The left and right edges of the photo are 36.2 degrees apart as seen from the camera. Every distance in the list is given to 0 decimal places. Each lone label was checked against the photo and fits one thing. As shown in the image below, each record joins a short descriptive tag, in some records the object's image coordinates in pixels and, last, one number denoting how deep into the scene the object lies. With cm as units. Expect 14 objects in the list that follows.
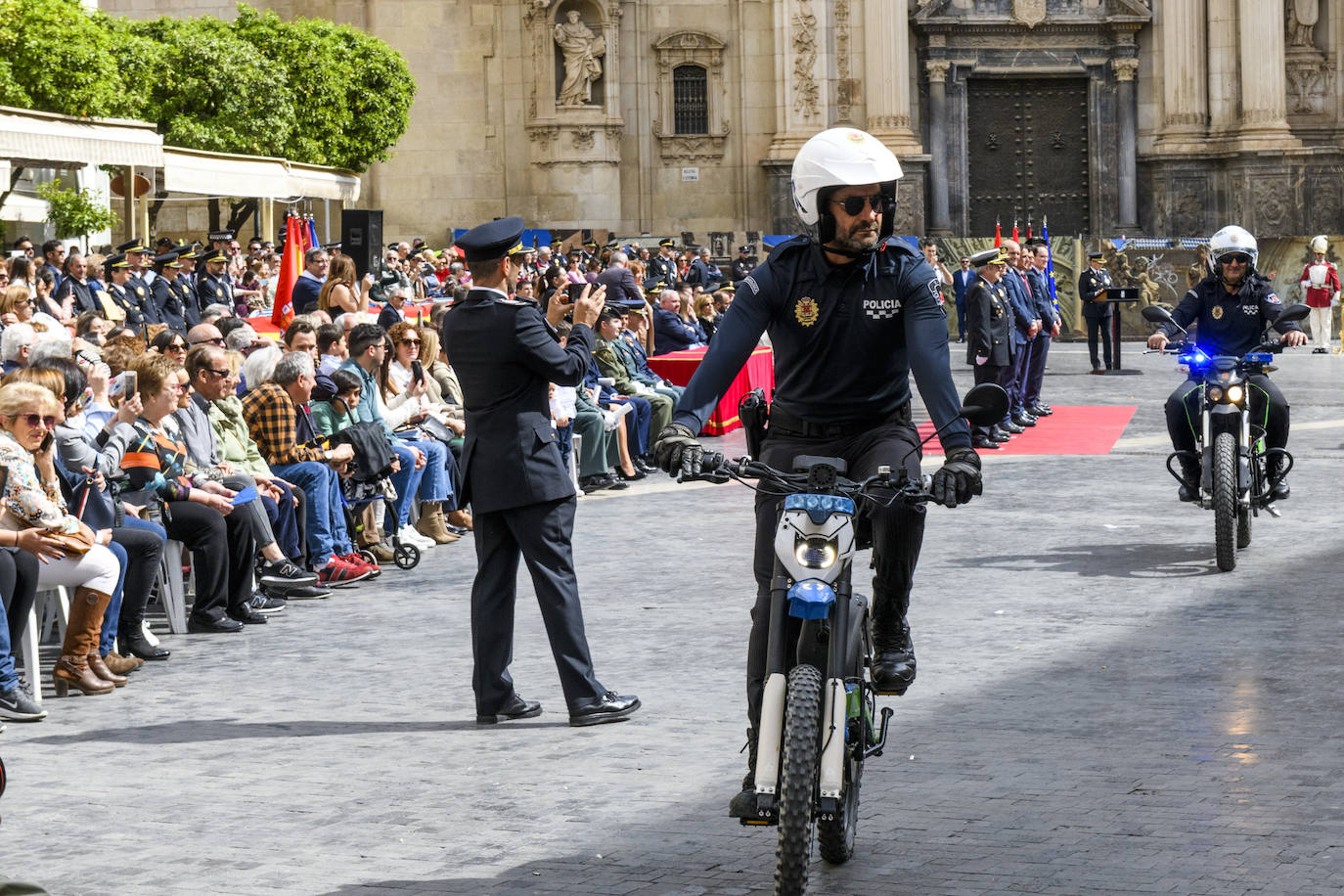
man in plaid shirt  1148
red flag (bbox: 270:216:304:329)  2133
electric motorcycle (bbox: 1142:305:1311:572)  1116
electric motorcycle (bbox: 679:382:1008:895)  515
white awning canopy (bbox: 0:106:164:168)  2131
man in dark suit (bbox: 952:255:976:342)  3209
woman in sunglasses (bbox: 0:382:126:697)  837
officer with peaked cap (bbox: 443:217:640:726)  791
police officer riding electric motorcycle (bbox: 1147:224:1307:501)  1199
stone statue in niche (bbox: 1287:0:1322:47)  4091
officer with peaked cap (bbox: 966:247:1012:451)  1923
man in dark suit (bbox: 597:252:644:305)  2405
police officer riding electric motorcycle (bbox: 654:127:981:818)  589
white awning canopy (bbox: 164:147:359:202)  2581
